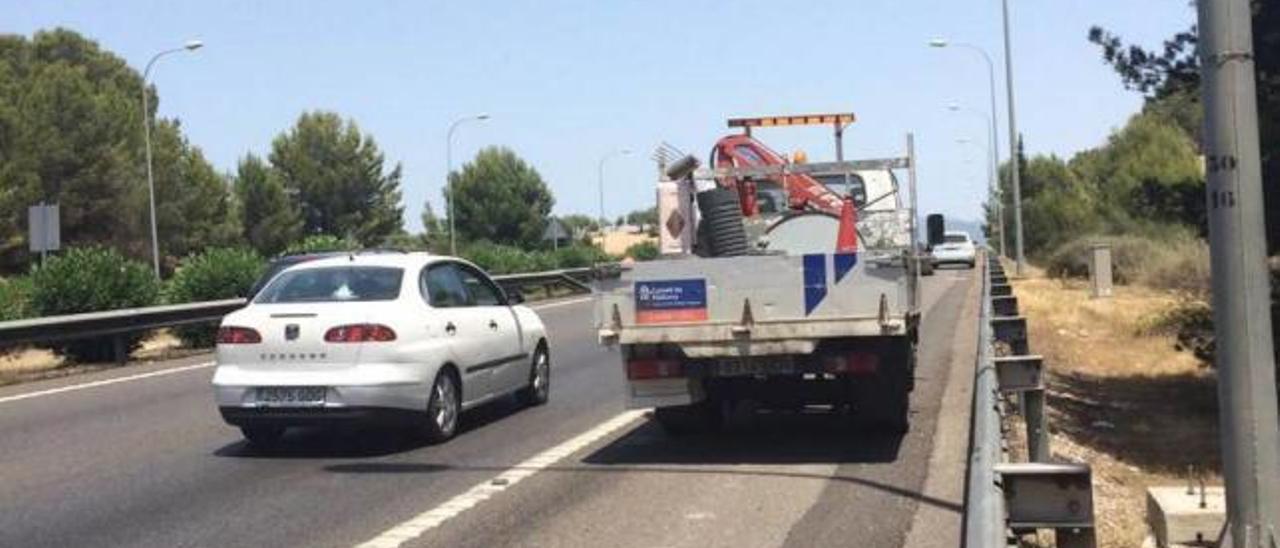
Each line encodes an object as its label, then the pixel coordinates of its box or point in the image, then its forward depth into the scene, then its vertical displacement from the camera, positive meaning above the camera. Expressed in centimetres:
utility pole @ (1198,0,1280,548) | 588 -13
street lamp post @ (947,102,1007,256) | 7088 +312
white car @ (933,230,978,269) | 5416 +69
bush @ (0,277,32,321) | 2136 +18
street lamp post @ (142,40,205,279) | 4412 +583
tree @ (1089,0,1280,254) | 1374 +201
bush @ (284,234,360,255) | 2824 +117
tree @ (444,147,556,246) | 9788 +616
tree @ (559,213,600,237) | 15634 +768
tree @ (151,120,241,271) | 6625 +514
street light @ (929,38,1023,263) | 4566 +326
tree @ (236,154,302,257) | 7919 +535
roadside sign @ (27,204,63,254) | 2359 +142
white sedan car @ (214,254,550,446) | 1009 -41
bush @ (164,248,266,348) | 2477 +45
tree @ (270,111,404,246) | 9312 +815
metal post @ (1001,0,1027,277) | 4575 +396
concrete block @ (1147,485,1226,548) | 743 -143
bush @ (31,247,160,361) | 2039 +31
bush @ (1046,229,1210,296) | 3502 +1
